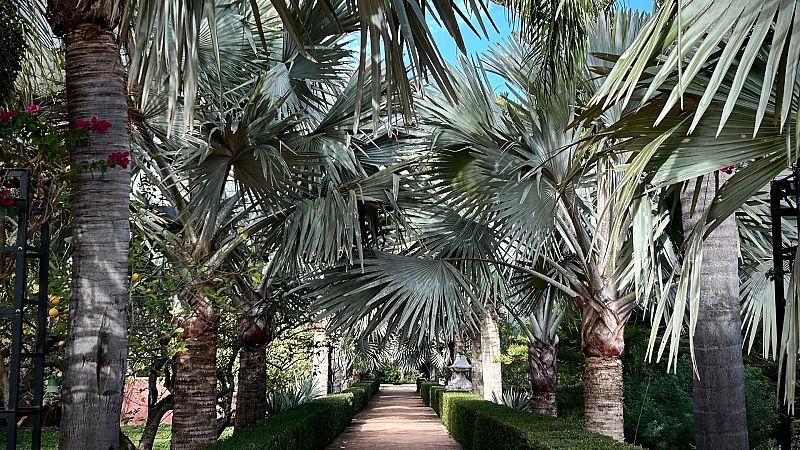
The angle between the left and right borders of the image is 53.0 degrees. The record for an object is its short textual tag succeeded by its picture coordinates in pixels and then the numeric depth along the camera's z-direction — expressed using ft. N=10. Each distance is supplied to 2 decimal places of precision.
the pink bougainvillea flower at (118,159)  13.53
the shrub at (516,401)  55.31
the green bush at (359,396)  85.49
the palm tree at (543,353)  46.14
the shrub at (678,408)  44.96
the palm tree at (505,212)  26.04
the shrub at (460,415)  47.49
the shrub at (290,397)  52.37
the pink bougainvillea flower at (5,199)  13.28
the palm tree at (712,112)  8.87
